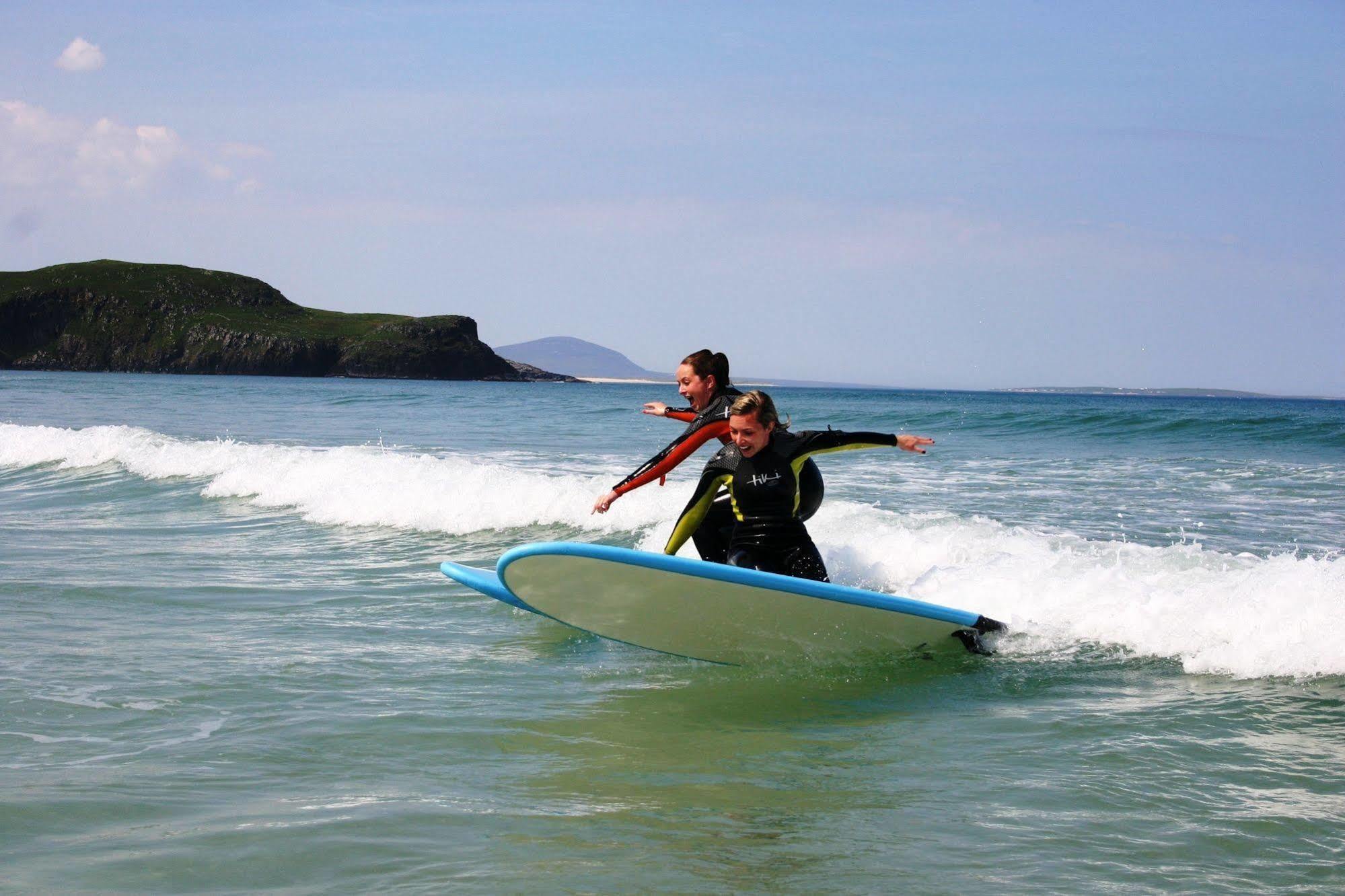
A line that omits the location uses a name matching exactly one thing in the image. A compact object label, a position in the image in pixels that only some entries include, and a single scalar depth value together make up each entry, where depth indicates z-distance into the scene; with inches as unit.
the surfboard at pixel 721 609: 212.2
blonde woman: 227.8
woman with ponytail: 246.2
